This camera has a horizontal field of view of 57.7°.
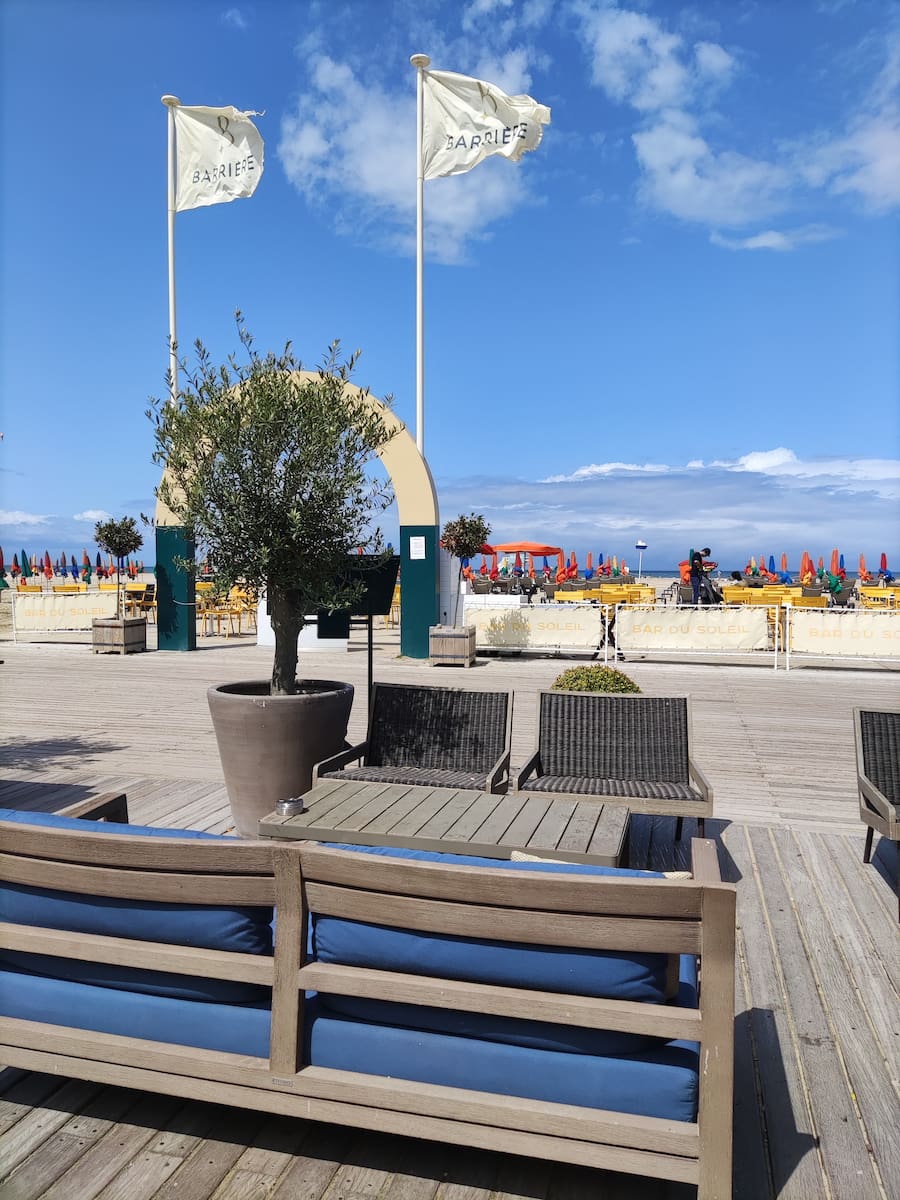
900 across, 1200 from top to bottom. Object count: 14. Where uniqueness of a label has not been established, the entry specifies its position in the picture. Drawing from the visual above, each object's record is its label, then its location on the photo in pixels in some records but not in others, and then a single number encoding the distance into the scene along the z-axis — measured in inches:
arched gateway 470.9
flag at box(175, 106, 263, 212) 562.9
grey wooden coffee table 105.7
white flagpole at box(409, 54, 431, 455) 490.0
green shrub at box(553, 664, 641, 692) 191.2
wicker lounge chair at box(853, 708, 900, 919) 159.5
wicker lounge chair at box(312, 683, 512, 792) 176.2
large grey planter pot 171.3
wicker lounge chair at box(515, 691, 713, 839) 171.2
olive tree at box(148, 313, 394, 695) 181.5
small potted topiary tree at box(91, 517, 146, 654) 518.6
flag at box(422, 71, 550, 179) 507.8
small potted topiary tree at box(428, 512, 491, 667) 453.7
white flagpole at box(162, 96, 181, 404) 547.5
